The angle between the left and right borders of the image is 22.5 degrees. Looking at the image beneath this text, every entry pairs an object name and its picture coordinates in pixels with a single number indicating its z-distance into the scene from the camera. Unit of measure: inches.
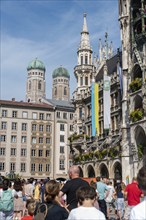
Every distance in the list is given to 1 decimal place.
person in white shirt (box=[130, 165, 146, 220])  157.6
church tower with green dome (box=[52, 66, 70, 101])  6097.4
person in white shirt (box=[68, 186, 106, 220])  185.5
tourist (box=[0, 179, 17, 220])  423.5
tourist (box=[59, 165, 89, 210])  299.0
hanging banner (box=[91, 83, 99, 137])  1759.4
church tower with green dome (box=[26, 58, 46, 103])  6220.5
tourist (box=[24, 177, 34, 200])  672.4
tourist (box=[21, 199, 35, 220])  267.7
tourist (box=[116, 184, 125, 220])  639.8
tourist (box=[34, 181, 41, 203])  700.5
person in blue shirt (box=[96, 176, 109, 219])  543.5
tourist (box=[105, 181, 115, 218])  628.6
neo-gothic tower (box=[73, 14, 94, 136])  2022.6
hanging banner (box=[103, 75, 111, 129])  1658.5
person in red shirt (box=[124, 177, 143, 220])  479.5
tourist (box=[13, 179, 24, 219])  464.4
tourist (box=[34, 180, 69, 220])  226.5
